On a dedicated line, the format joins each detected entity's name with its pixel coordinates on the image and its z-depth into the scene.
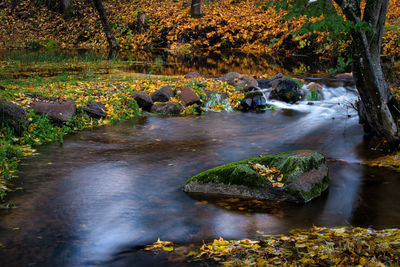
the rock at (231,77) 15.59
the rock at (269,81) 16.27
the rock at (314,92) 14.80
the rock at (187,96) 12.87
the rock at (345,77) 16.78
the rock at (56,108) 9.55
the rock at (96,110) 10.69
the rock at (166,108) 12.28
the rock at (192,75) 15.99
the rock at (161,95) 12.73
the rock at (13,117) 8.34
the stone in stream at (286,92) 14.65
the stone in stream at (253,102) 13.67
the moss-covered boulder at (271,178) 5.96
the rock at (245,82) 15.39
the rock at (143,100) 12.19
